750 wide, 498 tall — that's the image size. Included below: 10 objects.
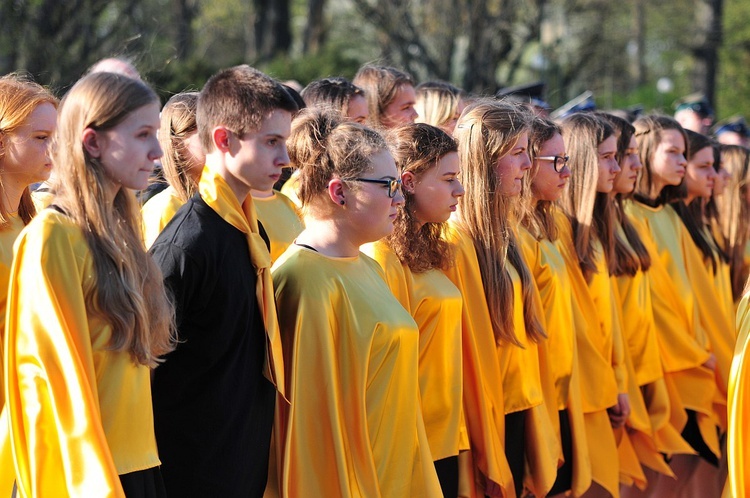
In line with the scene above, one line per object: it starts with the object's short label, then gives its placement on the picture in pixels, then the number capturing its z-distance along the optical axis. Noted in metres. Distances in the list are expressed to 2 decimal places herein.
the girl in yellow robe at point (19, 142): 7.70
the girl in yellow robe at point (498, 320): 9.29
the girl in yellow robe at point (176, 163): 8.61
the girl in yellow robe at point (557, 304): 10.44
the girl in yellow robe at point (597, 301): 11.16
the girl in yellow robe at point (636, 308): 12.06
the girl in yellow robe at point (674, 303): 12.74
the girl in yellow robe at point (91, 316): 5.83
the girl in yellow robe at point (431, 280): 8.67
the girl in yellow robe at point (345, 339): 7.34
